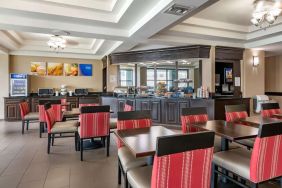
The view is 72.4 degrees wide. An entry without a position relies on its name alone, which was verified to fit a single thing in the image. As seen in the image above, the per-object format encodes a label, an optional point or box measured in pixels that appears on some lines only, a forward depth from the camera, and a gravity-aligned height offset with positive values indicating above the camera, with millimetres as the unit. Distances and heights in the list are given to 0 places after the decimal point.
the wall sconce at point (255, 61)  6645 +1035
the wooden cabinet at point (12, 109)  7324 -707
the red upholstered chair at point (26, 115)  5297 -698
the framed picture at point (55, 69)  8328 +945
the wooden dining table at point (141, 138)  1703 -520
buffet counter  5781 -482
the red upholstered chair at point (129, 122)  2328 -455
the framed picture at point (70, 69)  8570 +961
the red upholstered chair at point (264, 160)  1785 -654
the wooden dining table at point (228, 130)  2186 -494
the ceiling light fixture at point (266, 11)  3495 +1481
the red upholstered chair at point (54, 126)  3803 -737
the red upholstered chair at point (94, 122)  3496 -591
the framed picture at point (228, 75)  6715 +559
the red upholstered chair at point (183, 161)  1386 -533
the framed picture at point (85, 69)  8820 +985
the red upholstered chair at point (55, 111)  4625 -503
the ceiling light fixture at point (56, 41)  5500 +1417
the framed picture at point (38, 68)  8062 +945
